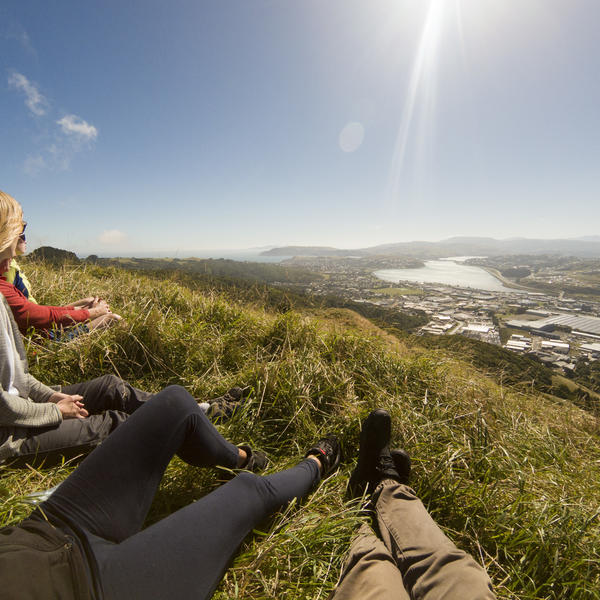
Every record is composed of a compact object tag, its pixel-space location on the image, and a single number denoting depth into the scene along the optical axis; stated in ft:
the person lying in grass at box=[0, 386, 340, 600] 2.91
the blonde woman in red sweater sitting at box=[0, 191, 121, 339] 7.94
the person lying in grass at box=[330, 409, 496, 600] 3.94
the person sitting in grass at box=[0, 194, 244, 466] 5.30
